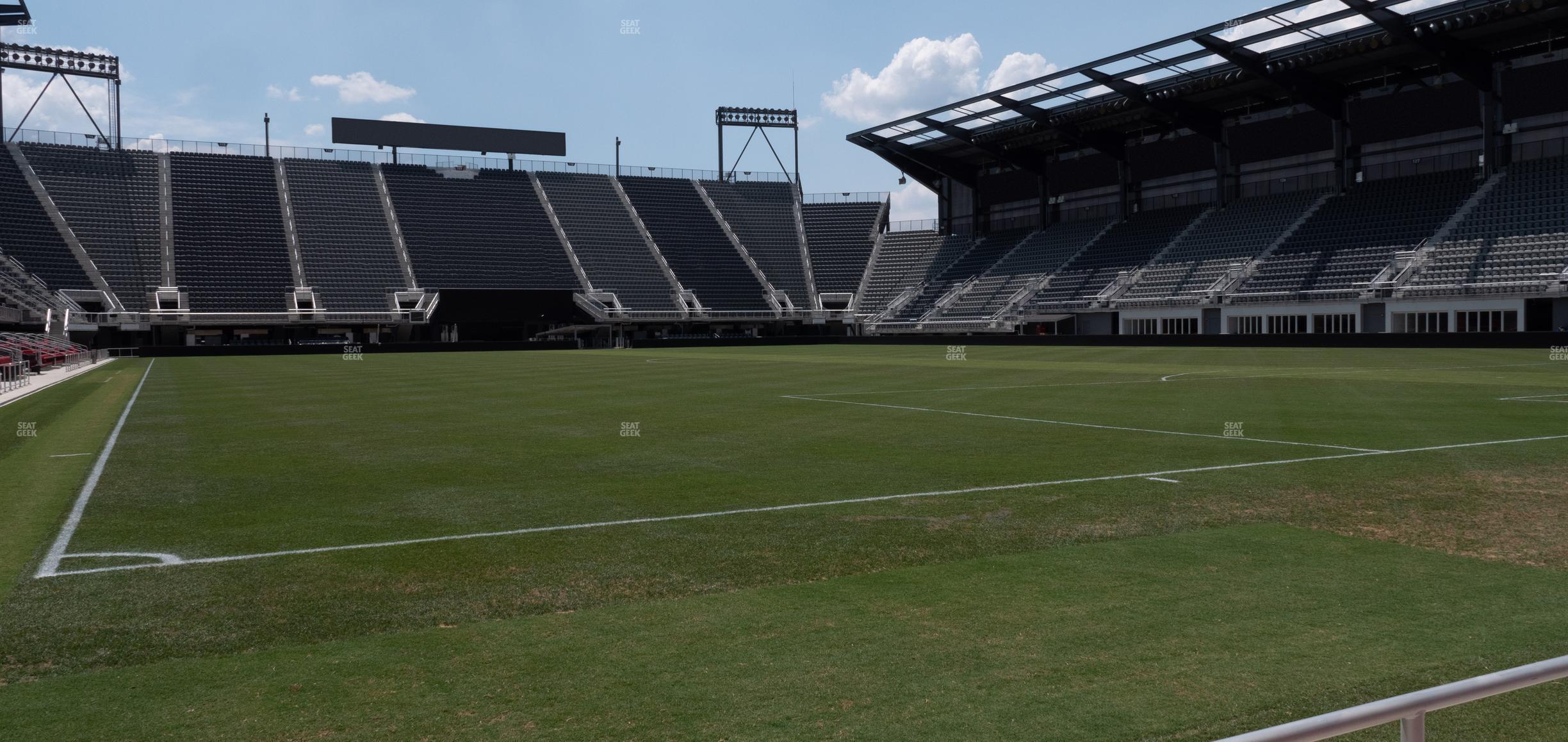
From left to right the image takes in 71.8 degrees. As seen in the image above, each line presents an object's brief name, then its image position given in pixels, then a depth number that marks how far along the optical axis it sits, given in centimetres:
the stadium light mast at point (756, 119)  10238
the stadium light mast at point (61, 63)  7806
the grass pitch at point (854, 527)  482
